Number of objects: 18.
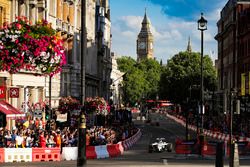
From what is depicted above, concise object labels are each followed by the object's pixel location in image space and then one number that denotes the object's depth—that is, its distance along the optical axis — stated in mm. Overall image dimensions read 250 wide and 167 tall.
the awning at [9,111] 41384
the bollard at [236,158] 24062
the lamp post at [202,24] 45344
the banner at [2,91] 39406
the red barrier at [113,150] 44200
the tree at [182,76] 163250
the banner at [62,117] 67950
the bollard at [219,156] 24656
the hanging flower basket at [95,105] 59747
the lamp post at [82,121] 25031
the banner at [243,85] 86512
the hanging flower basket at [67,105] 57750
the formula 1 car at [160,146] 50906
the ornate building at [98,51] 91938
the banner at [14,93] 43344
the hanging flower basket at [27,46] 29891
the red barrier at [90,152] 41353
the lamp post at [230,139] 24188
